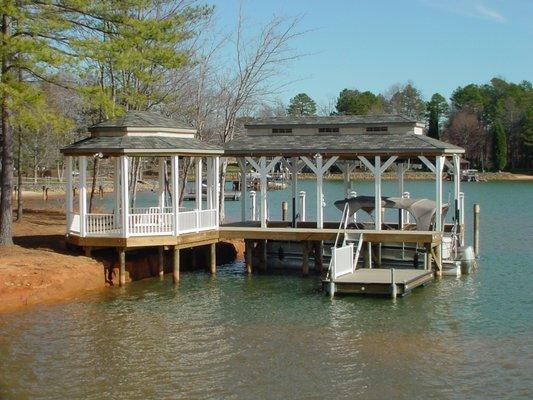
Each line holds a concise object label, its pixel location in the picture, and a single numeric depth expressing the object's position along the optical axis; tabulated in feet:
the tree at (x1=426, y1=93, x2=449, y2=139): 385.09
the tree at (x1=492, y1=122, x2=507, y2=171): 359.05
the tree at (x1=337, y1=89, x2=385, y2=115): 409.28
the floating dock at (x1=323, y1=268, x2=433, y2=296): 76.95
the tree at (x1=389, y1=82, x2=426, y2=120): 460.14
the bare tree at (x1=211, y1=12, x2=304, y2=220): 122.11
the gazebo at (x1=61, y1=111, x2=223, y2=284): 82.53
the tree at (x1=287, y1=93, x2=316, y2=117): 465.59
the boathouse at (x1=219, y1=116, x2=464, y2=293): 86.17
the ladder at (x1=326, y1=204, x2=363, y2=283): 78.64
